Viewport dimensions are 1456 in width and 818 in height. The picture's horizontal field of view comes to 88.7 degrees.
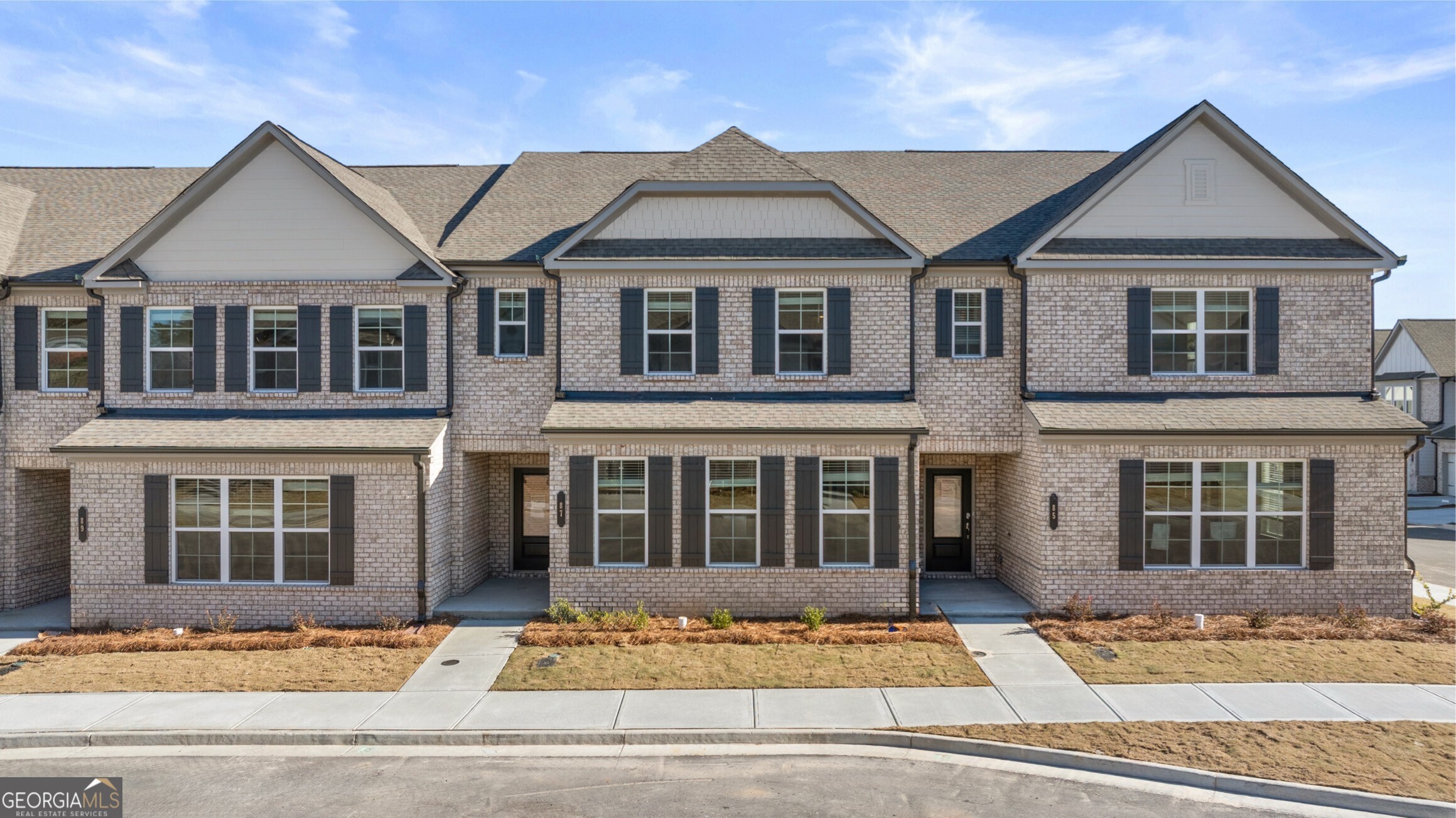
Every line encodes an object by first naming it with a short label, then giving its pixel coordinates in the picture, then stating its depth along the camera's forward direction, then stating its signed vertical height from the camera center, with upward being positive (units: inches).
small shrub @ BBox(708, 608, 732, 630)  483.5 -140.2
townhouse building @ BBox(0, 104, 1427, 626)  507.8 +8.7
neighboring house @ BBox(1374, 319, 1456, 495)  1242.6 +34.0
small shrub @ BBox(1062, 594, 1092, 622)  500.4 -136.8
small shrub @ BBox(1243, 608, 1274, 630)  478.9 -138.3
